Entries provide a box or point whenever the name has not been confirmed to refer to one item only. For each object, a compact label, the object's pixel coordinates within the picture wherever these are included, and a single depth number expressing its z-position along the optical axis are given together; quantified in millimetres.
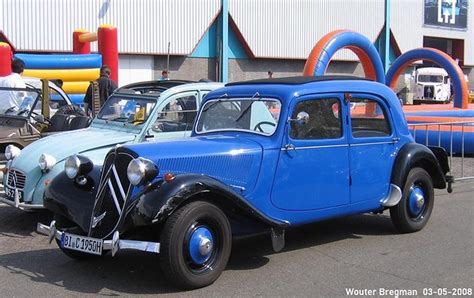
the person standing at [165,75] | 21002
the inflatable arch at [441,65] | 15910
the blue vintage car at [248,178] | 4508
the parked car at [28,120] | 7754
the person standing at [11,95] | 8469
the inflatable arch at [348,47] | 13547
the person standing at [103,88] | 11289
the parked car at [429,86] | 33562
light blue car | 6453
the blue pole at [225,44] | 25984
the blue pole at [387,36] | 32031
